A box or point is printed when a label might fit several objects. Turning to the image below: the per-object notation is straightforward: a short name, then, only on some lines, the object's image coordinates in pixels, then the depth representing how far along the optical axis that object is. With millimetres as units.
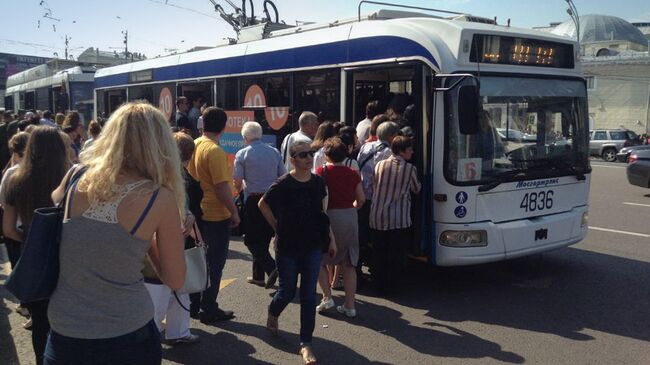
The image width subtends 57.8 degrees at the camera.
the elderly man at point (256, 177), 6078
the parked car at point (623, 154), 29156
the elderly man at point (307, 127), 6742
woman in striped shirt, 5824
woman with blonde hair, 2201
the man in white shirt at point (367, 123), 6945
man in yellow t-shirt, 5148
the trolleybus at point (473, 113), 5941
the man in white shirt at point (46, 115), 11309
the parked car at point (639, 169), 14465
